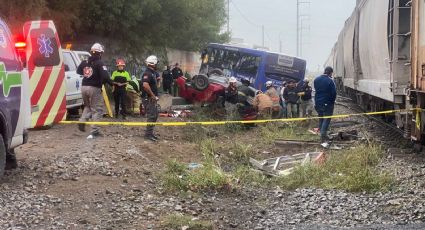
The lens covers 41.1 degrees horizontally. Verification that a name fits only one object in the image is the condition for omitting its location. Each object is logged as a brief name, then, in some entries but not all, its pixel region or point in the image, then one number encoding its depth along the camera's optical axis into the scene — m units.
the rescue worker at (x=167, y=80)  24.59
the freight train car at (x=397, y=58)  8.52
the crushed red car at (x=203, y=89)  15.94
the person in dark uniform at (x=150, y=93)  10.91
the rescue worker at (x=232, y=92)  15.09
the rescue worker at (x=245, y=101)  14.50
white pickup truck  13.06
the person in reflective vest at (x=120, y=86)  14.28
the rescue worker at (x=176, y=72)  24.16
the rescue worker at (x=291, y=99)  16.20
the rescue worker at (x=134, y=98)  15.87
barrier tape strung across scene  8.75
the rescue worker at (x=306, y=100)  16.36
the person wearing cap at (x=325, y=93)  11.97
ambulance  6.55
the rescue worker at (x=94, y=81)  10.50
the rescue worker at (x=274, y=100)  15.01
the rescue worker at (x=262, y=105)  14.35
